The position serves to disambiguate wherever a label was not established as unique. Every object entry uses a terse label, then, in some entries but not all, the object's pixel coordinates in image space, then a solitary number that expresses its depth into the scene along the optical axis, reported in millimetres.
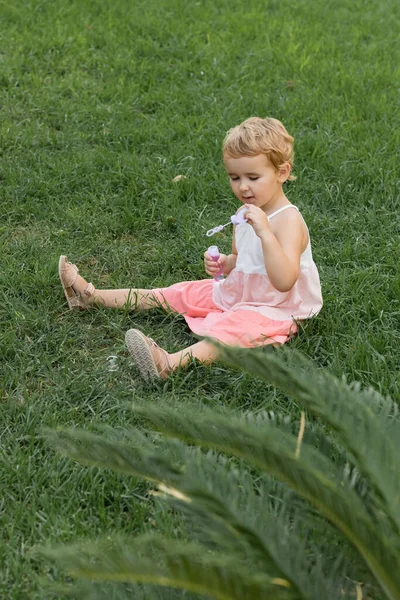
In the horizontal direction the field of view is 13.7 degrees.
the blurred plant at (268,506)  2815
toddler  3698
